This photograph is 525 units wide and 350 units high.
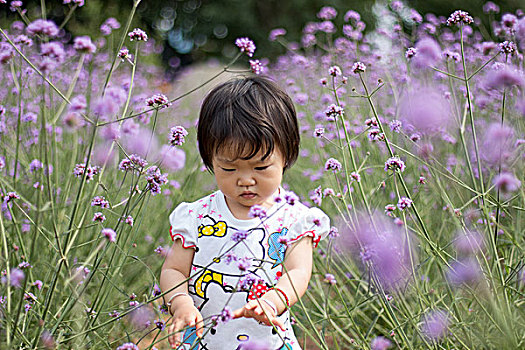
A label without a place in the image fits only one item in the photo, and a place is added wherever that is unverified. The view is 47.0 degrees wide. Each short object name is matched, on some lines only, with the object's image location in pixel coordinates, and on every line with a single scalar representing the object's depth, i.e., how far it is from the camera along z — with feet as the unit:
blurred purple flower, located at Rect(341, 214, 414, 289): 4.32
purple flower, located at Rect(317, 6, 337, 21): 9.68
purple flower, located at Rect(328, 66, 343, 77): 4.85
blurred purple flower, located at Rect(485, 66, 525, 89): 4.07
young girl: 4.36
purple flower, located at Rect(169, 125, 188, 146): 4.36
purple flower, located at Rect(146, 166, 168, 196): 4.26
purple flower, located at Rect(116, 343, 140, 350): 3.76
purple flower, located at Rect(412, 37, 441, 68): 4.47
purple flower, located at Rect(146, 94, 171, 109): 4.32
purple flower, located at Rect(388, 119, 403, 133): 4.80
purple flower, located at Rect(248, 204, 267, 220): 3.78
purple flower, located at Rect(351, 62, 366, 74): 4.60
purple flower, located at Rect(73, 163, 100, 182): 4.57
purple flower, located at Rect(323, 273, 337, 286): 4.83
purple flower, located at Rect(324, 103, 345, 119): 4.73
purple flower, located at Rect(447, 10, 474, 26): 4.63
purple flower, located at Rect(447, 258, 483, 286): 4.09
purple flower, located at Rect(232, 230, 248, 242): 3.74
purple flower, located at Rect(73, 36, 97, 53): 3.13
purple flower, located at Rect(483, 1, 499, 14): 8.00
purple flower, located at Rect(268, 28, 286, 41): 9.51
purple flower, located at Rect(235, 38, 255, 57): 4.33
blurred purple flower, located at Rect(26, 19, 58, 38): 3.26
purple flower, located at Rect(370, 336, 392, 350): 3.41
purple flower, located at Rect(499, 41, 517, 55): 4.54
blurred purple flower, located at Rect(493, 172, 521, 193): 3.43
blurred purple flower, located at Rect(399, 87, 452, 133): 4.43
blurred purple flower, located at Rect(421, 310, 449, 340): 4.44
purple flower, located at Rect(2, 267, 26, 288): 3.48
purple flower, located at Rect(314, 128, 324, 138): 4.85
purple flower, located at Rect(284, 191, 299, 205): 3.85
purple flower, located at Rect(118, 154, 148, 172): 4.45
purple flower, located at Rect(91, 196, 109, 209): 4.61
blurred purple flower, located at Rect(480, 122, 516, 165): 4.18
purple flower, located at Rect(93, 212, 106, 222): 4.20
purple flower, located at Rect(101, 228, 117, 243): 3.47
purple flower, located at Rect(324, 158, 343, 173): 4.59
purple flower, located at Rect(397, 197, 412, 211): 4.23
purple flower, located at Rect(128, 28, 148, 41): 4.46
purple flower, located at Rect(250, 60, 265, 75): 4.58
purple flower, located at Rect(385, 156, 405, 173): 4.23
